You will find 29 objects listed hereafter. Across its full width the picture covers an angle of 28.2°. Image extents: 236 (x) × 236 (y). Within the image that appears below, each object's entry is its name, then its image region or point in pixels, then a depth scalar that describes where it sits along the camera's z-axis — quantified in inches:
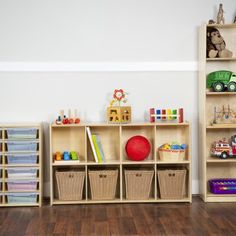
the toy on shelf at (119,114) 182.1
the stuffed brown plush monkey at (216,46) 185.9
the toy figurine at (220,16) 187.0
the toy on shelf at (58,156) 182.4
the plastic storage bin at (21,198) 179.2
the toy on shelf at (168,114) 184.9
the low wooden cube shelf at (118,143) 185.0
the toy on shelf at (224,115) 193.5
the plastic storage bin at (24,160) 179.9
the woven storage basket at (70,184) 180.7
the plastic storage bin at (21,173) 179.5
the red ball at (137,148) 181.0
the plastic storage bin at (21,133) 179.2
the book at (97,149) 181.9
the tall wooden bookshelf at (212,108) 190.2
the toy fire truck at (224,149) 185.5
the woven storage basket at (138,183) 181.9
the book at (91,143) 181.3
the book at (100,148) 182.7
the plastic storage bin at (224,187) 184.4
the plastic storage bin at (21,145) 179.5
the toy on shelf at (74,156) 182.5
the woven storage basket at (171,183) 182.5
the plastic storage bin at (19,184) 179.2
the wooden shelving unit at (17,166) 178.9
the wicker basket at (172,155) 182.2
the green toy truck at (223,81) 184.2
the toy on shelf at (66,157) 182.2
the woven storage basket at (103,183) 180.9
